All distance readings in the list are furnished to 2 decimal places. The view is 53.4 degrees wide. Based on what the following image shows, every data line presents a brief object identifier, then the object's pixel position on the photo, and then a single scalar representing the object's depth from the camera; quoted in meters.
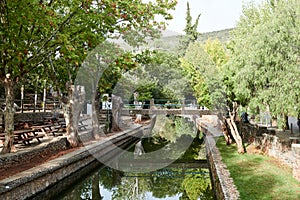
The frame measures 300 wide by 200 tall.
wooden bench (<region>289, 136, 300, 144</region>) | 10.07
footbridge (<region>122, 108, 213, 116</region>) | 27.42
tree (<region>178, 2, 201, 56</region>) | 58.30
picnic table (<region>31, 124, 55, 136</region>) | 13.73
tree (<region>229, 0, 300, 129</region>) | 8.76
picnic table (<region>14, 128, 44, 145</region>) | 11.64
